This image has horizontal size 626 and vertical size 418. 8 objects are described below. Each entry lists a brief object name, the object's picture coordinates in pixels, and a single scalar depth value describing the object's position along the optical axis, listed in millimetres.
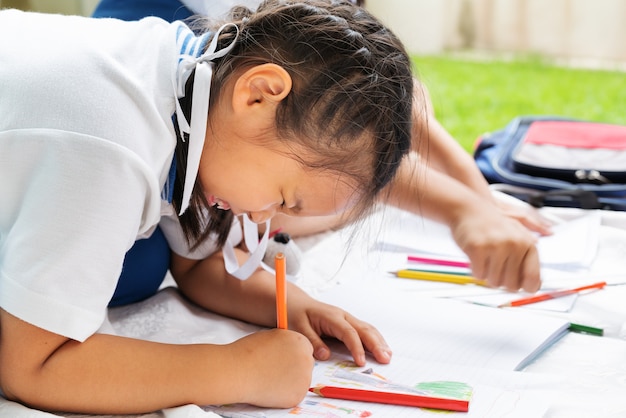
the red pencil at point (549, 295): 1998
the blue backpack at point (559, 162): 2400
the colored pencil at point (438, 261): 2127
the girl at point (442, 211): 1901
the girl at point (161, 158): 1606
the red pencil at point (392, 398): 1680
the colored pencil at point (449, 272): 2095
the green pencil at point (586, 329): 1902
